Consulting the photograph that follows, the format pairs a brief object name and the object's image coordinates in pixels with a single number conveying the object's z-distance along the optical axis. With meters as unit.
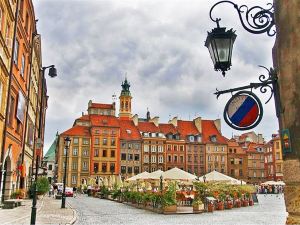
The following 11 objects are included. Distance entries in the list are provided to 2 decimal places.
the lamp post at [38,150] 8.82
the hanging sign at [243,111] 4.16
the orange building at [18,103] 16.80
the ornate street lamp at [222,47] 4.41
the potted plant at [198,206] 17.24
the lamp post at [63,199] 18.40
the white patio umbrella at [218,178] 25.38
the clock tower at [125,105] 78.75
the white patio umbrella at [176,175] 23.23
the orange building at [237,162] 67.61
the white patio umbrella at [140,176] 28.54
